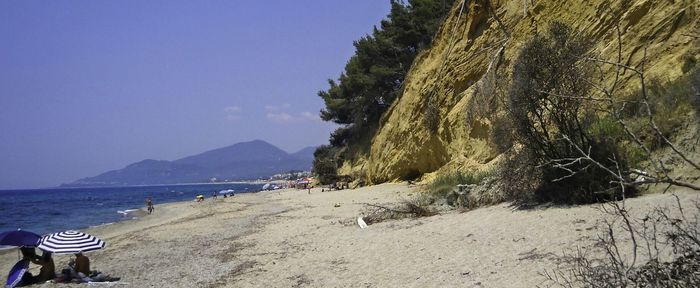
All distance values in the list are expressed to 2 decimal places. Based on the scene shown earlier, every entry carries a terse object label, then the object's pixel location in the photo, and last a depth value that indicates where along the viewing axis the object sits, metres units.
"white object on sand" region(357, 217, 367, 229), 12.23
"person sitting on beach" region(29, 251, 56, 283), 10.27
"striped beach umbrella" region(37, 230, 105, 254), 9.99
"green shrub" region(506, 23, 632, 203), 9.05
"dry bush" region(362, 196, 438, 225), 12.55
